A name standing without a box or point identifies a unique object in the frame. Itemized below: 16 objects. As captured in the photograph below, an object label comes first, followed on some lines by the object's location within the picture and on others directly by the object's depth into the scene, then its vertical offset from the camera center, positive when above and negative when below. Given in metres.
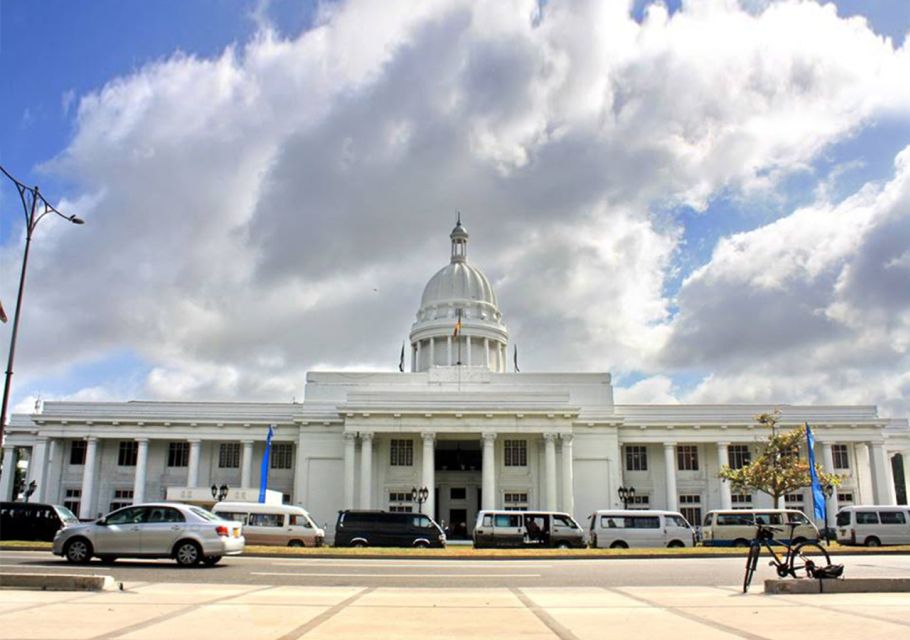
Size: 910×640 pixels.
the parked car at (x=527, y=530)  36.19 -1.34
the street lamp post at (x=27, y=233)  22.14 +7.60
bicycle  14.12 -1.01
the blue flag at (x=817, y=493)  43.59 +0.47
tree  46.66 +1.89
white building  55.38 +3.92
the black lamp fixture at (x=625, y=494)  52.47 +0.42
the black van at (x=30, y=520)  31.02 -0.88
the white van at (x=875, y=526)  39.12 -1.16
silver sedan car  20.00 -0.96
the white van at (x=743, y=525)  38.38 -1.14
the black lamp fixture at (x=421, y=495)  51.84 +0.25
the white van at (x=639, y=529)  36.72 -1.32
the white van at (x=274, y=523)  34.91 -1.09
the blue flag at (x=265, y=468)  49.30 +1.92
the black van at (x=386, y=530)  35.69 -1.38
